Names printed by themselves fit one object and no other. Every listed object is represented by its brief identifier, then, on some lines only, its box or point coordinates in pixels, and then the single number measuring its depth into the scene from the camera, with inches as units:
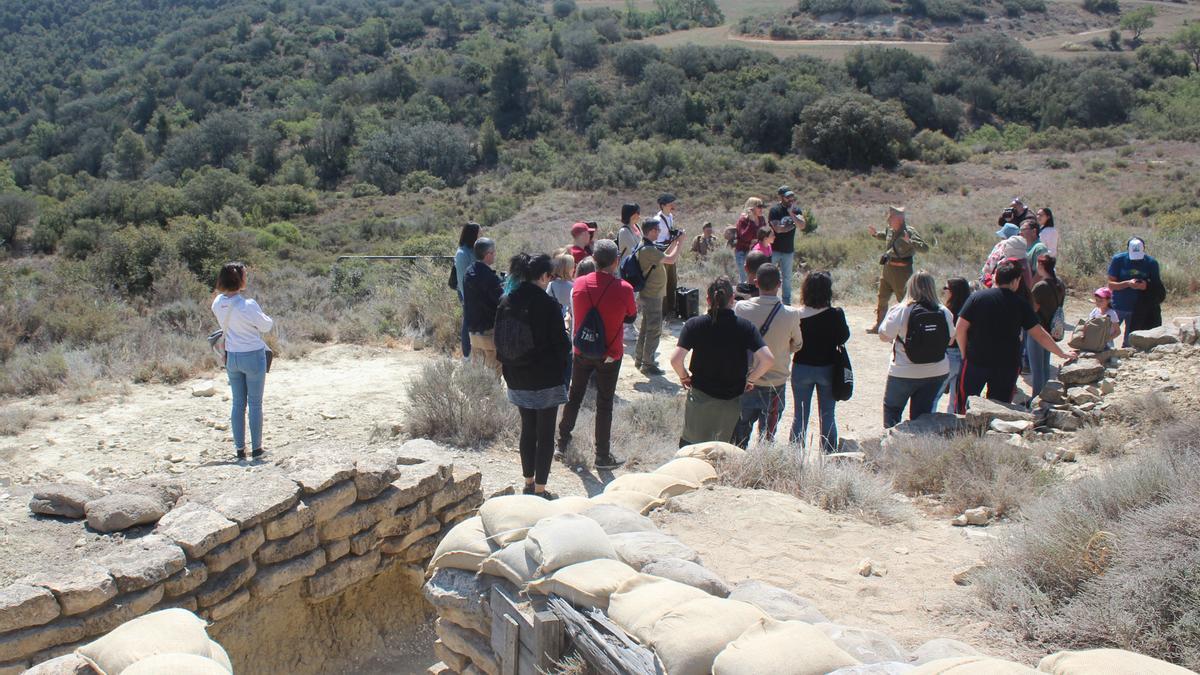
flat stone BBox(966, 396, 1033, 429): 276.8
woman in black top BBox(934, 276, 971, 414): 299.3
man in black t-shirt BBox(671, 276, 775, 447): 241.3
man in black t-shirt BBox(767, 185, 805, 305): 436.8
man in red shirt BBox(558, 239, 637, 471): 259.4
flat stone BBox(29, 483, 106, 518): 223.0
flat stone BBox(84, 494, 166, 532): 214.2
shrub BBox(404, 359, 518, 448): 302.0
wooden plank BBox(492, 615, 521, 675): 151.5
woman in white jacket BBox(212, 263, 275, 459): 259.3
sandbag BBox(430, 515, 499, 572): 173.2
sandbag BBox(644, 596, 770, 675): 121.2
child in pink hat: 363.7
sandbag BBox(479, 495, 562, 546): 171.9
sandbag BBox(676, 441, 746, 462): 234.5
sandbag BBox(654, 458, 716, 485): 219.5
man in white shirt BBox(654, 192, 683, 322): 396.8
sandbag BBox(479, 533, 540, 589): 158.1
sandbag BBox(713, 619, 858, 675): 113.6
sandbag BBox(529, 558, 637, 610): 141.3
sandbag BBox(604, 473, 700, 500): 207.8
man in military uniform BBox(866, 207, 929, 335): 402.0
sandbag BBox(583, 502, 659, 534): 173.9
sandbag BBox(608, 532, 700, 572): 156.3
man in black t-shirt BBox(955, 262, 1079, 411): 274.5
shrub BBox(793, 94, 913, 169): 1540.4
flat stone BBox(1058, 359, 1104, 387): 324.8
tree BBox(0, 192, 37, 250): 1298.0
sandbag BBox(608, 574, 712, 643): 131.0
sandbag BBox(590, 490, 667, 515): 197.2
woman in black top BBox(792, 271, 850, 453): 262.1
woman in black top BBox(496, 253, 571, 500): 234.1
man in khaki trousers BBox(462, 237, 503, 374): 299.9
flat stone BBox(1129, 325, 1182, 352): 346.9
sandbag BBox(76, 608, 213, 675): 131.6
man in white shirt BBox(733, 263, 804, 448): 255.9
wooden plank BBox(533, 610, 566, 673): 143.2
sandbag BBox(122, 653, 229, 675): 122.0
